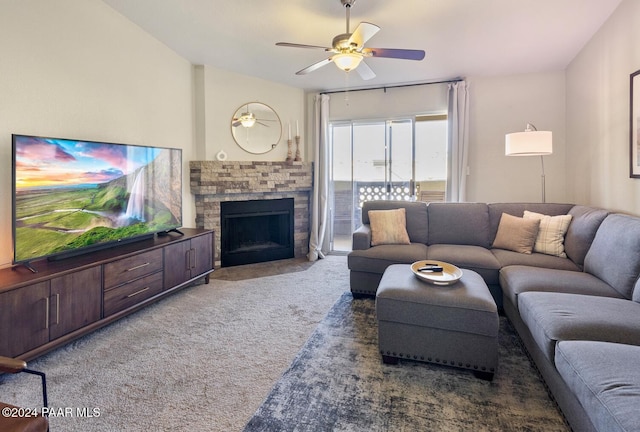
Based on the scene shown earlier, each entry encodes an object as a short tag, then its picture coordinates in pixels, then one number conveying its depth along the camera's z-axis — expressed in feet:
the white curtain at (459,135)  14.94
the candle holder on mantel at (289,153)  16.65
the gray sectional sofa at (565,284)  4.28
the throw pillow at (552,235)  10.27
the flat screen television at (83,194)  7.29
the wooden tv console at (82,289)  6.50
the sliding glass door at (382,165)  16.25
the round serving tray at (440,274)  7.43
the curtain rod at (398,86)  15.20
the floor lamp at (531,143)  11.06
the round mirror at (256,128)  15.23
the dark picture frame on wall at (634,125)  8.63
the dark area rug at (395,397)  5.38
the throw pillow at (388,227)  12.00
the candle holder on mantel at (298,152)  16.86
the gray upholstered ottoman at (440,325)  6.54
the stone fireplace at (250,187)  14.23
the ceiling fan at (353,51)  8.27
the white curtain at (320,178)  16.88
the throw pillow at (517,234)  10.73
